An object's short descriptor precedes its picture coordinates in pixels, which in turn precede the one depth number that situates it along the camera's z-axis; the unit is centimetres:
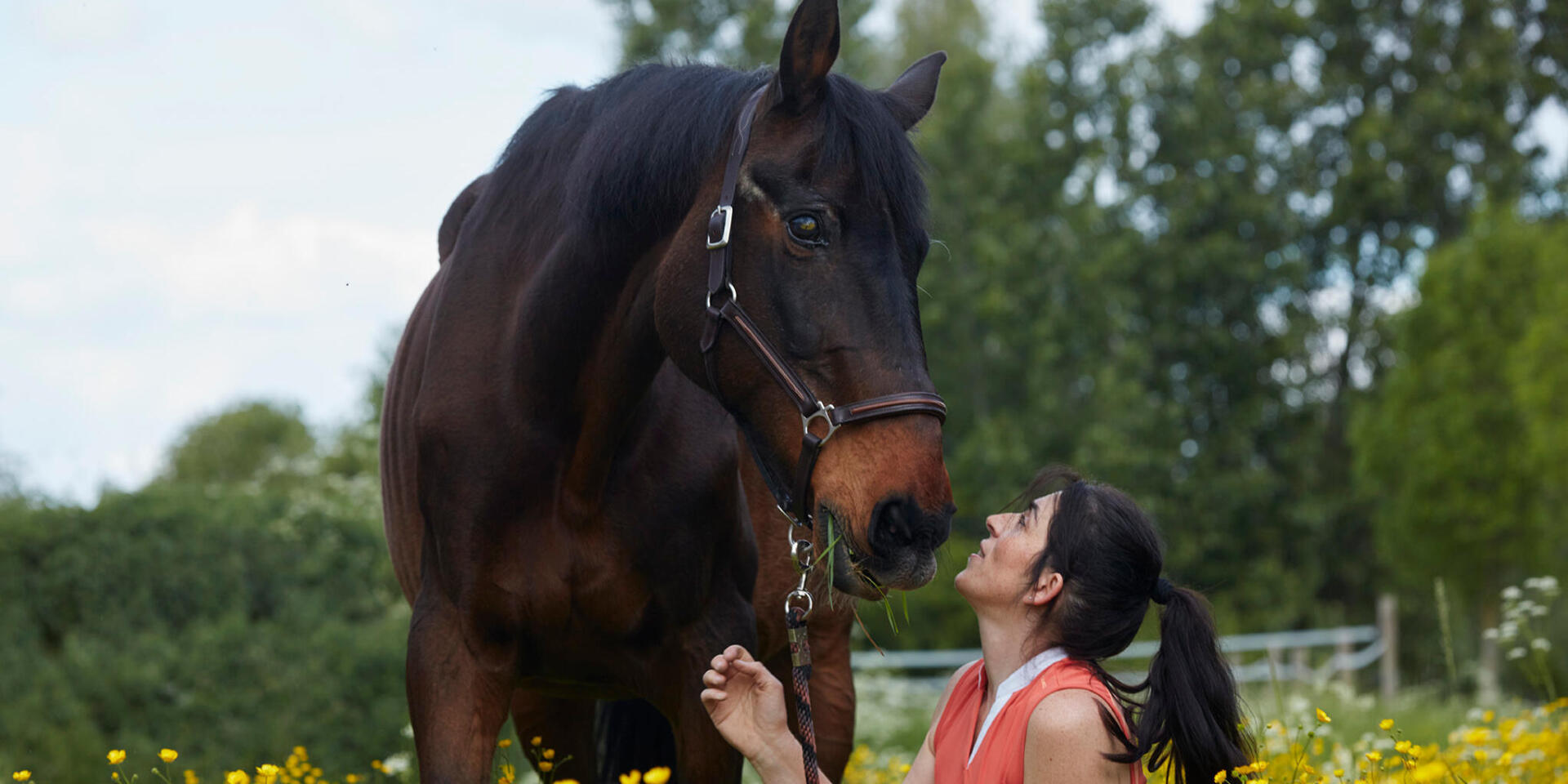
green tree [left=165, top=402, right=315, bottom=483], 3944
